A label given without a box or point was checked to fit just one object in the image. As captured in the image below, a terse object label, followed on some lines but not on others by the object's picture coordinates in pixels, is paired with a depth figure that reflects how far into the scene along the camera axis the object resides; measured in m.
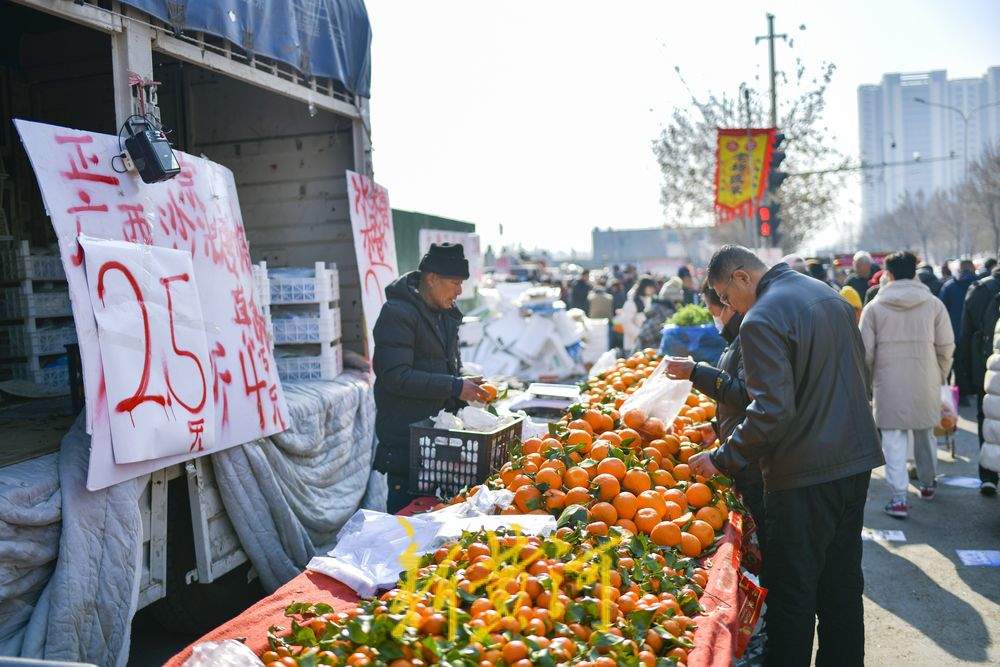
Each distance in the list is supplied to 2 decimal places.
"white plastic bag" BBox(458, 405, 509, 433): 4.32
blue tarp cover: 5.02
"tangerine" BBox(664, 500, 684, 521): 3.64
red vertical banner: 16.16
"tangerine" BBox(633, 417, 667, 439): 4.50
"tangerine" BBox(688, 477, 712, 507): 3.86
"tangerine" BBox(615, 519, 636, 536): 3.49
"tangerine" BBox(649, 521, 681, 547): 3.43
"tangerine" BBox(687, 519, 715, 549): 3.54
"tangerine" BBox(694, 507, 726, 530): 3.71
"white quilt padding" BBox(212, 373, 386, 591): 4.77
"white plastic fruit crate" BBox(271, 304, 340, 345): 6.65
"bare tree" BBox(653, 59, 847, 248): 26.03
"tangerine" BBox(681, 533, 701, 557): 3.45
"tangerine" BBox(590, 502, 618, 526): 3.52
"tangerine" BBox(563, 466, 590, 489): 3.78
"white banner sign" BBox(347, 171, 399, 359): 7.16
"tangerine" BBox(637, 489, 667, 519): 3.58
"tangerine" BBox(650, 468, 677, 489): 3.97
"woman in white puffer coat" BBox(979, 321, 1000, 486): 6.07
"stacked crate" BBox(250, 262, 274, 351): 5.94
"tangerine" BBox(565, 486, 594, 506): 3.65
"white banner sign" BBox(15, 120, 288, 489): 3.54
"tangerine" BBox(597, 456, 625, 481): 3.84
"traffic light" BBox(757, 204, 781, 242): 16.28
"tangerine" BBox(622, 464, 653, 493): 3.78
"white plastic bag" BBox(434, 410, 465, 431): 4.22
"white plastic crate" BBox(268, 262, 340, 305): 6.64
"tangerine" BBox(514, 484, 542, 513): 3.59
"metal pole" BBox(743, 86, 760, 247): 16.30
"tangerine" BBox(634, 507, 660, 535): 3.50
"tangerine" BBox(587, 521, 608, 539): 3.37
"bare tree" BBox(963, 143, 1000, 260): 37.94
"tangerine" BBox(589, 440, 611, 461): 4.09
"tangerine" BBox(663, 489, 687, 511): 3.74
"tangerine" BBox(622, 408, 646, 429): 4.54
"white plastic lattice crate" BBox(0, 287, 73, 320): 5.79
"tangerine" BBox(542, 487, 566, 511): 3.64
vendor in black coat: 4.46
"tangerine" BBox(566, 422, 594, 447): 4.27
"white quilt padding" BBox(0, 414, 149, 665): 3.33
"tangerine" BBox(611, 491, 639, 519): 3.56
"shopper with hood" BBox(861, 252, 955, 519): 6.62
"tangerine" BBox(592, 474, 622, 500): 3.69
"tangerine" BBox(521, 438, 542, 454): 4.19
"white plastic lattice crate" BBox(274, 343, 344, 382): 6.70
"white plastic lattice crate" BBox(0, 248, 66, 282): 5.73
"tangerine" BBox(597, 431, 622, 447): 4.30
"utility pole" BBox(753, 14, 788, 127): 24.94
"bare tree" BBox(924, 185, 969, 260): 66.69
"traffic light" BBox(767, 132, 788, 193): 15.95
